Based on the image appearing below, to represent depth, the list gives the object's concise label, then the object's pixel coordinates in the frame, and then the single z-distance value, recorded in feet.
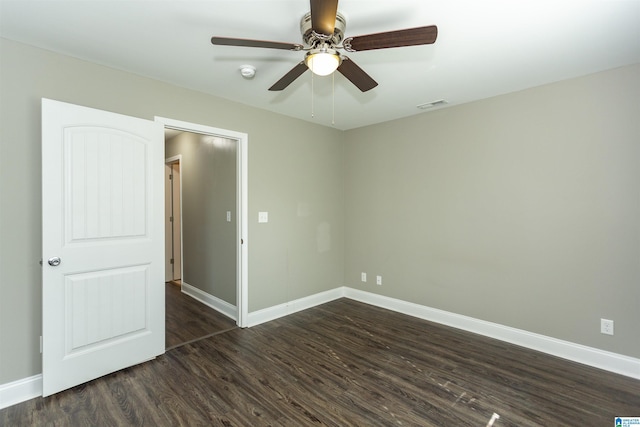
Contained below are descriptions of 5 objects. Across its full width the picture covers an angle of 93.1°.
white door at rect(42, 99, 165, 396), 7.18
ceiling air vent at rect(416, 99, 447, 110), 10.73
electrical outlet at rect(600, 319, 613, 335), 8.41
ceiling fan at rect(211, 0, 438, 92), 4.74
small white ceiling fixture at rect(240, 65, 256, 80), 8.13
